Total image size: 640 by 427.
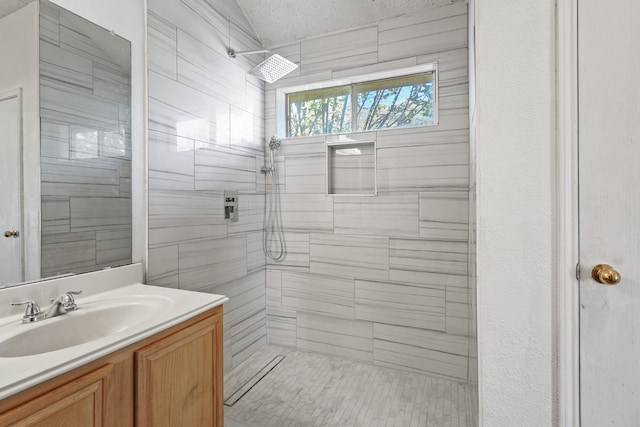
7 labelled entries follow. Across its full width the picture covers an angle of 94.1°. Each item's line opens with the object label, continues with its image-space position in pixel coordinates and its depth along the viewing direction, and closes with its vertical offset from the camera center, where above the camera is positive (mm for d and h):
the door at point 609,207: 918 +13
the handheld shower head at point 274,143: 2582 +598
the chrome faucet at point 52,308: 1100 -368
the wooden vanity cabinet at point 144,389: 776 -560
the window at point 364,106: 2305 +885
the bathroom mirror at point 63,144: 1163 +305
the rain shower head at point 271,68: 2141 +1069
